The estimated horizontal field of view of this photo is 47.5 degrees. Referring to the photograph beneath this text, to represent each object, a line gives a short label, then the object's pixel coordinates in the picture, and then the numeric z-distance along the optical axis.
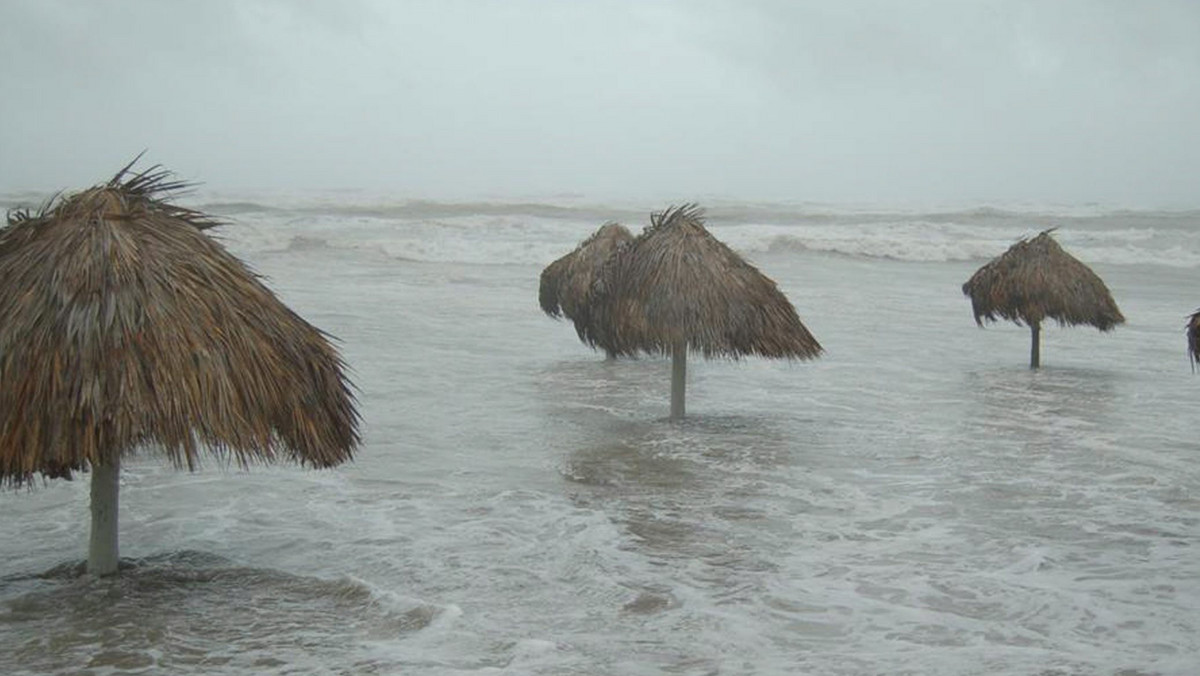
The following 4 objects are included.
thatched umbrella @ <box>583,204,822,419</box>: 12.38
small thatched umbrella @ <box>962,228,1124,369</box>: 17.47
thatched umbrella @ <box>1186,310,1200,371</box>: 10.19
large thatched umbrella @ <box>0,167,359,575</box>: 6.62
